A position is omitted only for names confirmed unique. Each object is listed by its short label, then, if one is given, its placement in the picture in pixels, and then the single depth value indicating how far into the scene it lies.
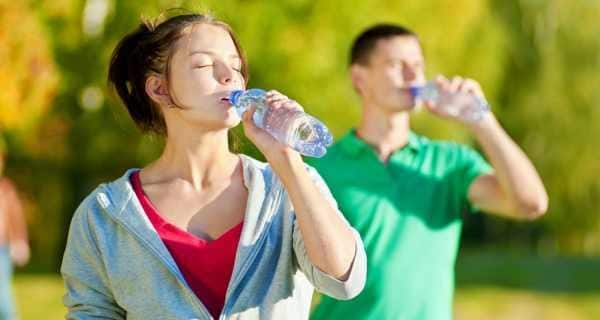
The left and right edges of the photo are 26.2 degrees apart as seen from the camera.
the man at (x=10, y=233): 8.66
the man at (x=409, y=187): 4.42
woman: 2.75
